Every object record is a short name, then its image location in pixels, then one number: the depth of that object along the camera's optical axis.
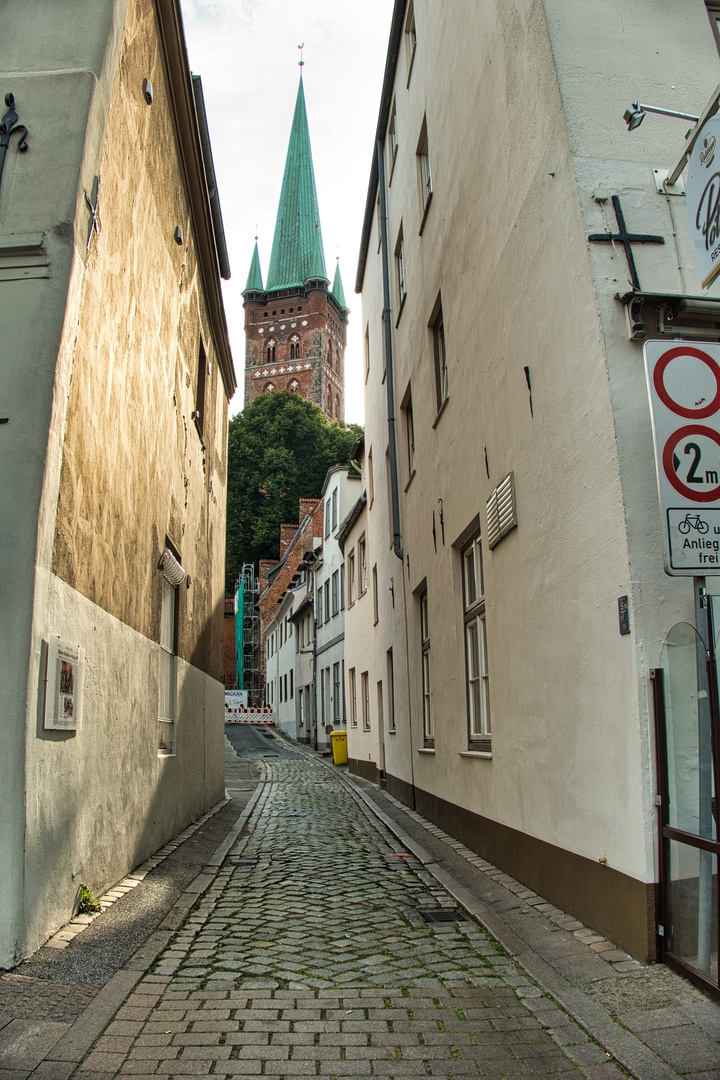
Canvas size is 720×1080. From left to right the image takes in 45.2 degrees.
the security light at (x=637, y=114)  5.23
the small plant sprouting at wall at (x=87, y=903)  5.40
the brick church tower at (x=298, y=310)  99.25
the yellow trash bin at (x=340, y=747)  23.80
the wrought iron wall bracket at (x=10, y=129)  5.38
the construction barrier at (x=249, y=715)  46.19
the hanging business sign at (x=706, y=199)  4.00
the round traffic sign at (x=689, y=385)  4.07
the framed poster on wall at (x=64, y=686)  4.82
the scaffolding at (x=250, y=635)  59.69
